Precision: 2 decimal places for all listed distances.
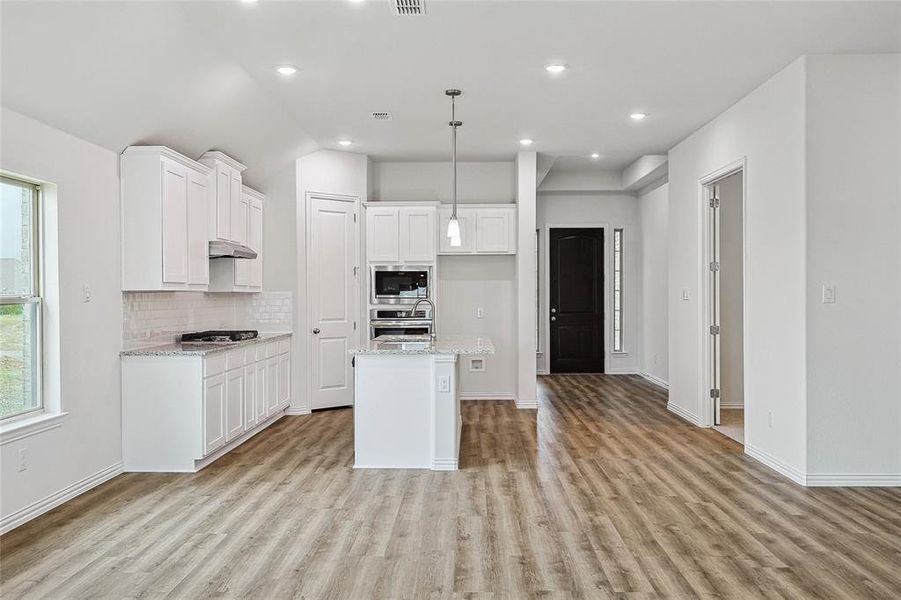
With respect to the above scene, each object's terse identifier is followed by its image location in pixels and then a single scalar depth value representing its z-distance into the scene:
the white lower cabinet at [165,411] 4.79
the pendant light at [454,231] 5.39
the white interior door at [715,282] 6.18
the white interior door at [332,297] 7.20
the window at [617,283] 10.23
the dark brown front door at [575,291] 10.19
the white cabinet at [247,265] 6.21
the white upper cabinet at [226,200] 5.67
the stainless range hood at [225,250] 5.61
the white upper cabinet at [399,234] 7.51
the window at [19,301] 3.80
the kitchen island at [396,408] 4.91
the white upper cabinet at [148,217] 4.72
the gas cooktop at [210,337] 5.64
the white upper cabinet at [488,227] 7.70
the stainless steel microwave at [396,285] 7.51
